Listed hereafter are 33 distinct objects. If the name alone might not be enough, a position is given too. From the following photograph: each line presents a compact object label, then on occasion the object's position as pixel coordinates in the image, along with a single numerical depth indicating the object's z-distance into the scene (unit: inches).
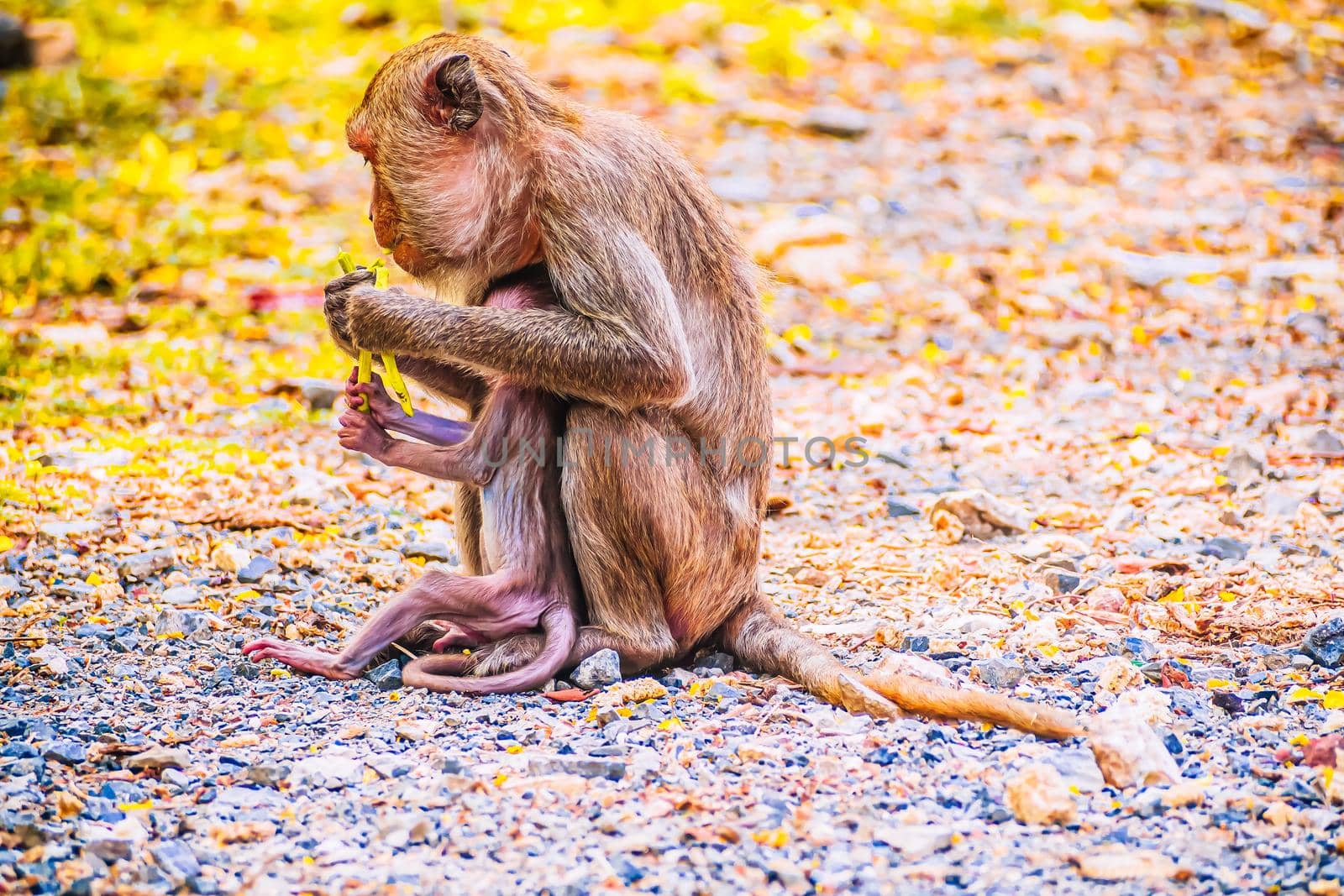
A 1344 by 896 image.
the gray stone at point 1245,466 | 470.3
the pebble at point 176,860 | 235.1
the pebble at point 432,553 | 422.0
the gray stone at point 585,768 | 273.7
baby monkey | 332.5
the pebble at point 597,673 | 328.5
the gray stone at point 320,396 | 534.9
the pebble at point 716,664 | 344.2
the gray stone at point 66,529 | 405.1
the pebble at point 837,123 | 836.0
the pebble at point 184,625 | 355.3
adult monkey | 326.0
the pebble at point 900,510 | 458.6
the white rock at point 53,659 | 325.1
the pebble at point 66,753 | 277.6
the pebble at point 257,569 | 390.6
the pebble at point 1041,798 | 251.4
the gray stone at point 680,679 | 331.6
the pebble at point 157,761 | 275.1
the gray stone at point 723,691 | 321.1
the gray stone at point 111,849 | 238.8
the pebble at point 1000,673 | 321.1
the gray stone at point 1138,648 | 335.6
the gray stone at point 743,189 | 737.0
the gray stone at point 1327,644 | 322.7
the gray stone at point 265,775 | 272.4
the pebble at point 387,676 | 329.7
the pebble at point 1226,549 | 405.1
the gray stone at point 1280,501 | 440.1
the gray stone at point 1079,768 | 266.7
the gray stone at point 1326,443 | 498.3
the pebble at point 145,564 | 386.3
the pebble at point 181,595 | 374.9
